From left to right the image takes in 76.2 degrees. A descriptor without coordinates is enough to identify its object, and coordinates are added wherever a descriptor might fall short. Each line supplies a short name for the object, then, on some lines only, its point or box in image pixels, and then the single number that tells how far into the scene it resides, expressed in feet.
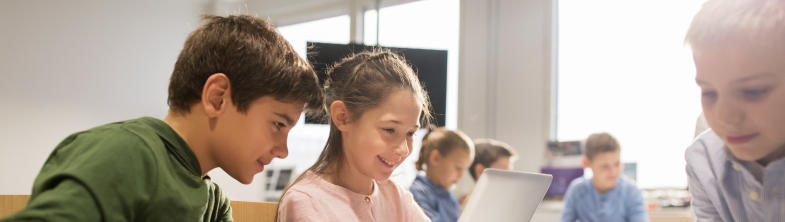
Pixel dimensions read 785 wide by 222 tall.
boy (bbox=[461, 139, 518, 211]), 8.21
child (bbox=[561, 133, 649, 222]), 7.74
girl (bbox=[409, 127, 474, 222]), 6.55
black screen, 5.72
